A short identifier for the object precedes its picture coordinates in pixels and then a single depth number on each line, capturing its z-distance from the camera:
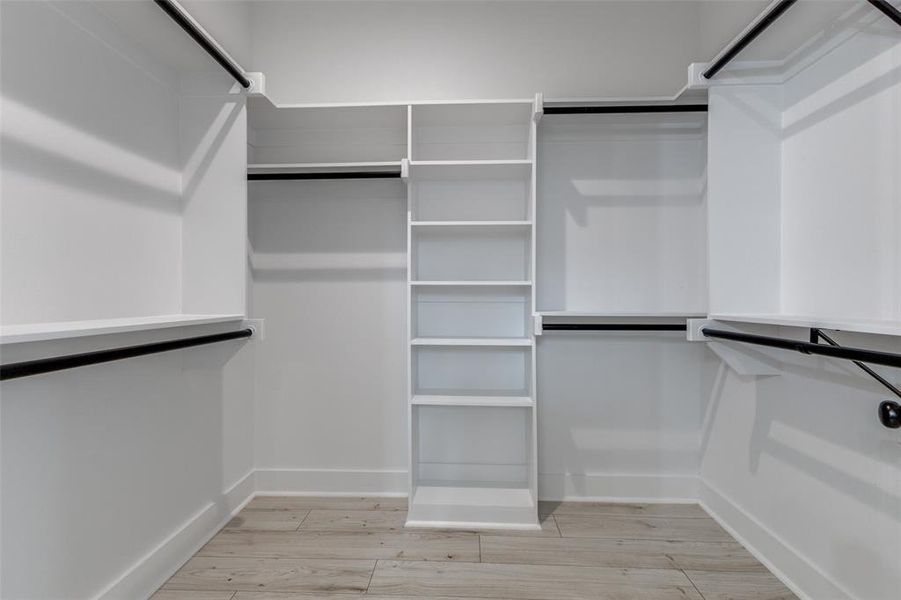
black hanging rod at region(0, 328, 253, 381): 0.89
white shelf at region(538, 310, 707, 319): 1.88
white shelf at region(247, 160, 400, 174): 2.00
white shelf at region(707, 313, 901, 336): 0.97
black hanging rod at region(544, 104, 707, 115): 1.92
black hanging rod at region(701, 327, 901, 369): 0.92
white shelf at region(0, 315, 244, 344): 0.89
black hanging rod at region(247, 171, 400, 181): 1.98
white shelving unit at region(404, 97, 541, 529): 2.21
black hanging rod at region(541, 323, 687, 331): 1.84
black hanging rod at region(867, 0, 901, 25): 1.12
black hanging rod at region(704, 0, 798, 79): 1.33
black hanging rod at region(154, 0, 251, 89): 1.30
